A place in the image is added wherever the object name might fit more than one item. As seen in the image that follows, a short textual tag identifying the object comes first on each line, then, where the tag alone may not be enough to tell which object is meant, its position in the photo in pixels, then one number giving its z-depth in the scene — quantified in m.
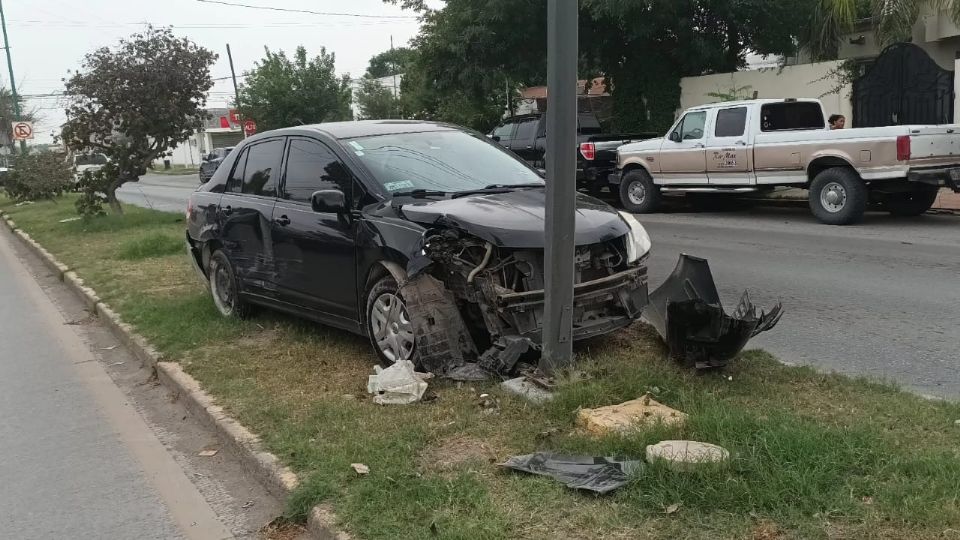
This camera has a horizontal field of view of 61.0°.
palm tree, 15.53
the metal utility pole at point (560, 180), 4.46
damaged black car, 4.99
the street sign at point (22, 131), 28.12
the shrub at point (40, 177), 23.12
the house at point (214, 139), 65.06
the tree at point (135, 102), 15.72
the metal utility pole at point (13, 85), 29.30
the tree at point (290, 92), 43.03
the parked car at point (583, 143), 16.80
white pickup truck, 11.34
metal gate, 16.48
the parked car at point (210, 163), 29.70
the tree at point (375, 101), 43.35
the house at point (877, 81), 16.59
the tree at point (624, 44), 18.55
